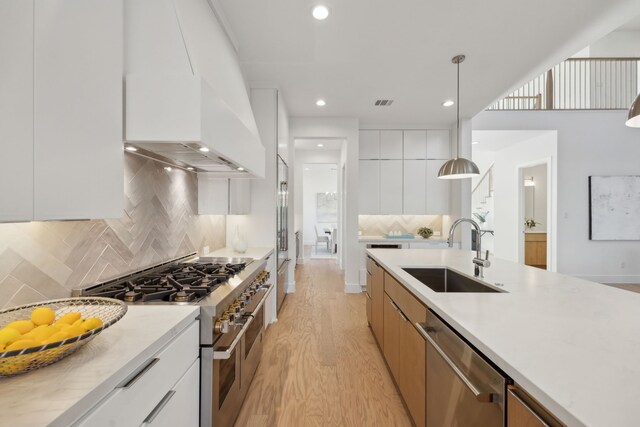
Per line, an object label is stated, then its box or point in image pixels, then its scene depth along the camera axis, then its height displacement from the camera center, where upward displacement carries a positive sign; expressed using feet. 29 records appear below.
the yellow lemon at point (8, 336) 2.52 -1.07
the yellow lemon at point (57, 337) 2.65 -1.13
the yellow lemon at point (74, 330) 2.77 -1.12
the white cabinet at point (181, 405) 3.45 -2.49
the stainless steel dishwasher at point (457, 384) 3.09 -2.06
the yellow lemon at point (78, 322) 2.93 -1.11
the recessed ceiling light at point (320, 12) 7.68 +5.29
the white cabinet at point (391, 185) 18.31 +1.78
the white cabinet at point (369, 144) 18.30 +4.28
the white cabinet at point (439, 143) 18.20 +4.35
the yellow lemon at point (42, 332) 2.69 -1.11
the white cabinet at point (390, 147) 18.33 +4.11
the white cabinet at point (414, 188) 18.30 +1.61
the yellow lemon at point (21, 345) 2.47 -1.12
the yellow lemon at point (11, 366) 2.40 -1.27
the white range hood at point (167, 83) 4.55 +2.01
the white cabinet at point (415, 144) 18.26 +4.30
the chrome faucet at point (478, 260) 6.31 -0.97
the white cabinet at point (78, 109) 3.05 +1.20
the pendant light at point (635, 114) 3.99 +1.38
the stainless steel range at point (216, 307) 4.68 -1.75
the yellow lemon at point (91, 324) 2.92 -1.12
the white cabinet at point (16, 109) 2.64 +0.94
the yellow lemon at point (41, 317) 2.95 -1.05
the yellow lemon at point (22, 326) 2.76 -1.08
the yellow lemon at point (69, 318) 2.98 -1.09
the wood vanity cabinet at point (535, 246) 23.59 -2.44
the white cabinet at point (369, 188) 18.30 +1.59
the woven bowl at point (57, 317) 2.44 -1.19
